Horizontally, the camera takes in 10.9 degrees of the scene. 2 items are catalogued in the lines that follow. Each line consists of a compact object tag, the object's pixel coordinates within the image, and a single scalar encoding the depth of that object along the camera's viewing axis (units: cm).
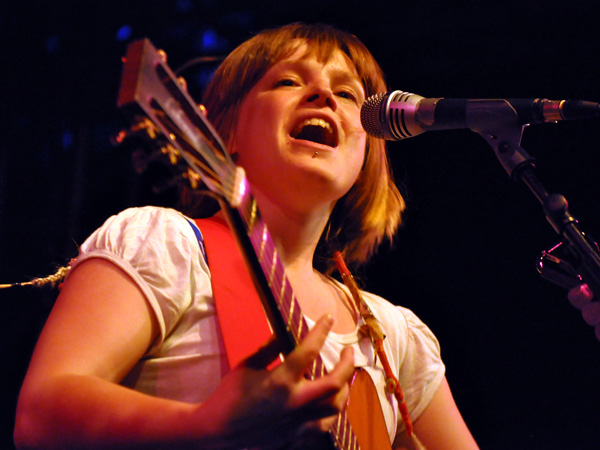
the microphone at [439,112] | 278
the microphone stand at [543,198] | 277
